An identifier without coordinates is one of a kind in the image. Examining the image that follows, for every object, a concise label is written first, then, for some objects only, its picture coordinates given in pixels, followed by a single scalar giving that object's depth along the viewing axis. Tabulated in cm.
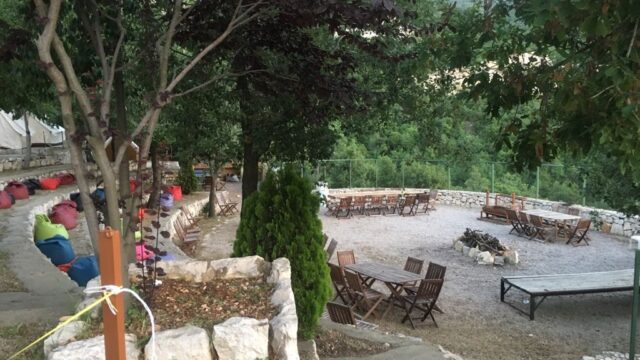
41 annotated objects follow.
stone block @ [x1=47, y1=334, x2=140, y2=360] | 268
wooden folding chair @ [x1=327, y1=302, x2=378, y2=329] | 680
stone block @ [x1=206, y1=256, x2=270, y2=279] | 406
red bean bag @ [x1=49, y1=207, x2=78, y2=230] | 1123
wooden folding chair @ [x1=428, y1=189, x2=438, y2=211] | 2210
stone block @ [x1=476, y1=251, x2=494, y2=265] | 1273
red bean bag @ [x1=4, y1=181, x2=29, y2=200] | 1245
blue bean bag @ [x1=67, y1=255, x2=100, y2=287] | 674
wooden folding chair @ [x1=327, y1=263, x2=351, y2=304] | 898
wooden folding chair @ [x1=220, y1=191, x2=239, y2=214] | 1823
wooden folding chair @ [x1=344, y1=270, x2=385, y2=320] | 852
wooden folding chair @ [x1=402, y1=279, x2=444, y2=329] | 838
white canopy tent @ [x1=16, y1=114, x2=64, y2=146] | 1957
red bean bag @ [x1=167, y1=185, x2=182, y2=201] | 1829
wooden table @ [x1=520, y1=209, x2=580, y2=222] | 1570
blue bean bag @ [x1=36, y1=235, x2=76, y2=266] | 791
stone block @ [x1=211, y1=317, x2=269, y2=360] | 295
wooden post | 200
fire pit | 1279
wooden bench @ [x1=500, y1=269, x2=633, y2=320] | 899
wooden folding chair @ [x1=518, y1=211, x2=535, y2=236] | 1606
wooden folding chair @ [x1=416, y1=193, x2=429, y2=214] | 2054
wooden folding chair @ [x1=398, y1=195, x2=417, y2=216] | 2005
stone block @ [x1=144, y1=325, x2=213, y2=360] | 285
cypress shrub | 462
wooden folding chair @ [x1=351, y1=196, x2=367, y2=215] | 1961
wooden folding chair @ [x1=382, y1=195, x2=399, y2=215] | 2053
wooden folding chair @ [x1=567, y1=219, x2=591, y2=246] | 1476
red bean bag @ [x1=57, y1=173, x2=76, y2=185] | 1620
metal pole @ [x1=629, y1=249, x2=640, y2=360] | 620
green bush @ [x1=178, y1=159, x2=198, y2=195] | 2009
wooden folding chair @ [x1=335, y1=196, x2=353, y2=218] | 1919
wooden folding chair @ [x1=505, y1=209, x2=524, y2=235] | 1645
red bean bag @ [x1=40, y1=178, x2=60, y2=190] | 1446
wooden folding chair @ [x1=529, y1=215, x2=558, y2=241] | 1579
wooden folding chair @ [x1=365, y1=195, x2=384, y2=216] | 2025
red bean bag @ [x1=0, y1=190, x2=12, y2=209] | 1104
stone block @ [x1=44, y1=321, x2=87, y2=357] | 288
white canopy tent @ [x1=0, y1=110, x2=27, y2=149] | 1794
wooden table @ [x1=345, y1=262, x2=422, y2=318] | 865
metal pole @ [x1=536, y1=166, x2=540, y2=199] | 2069
